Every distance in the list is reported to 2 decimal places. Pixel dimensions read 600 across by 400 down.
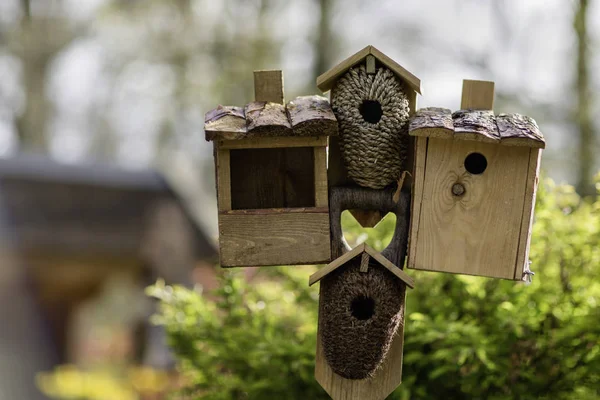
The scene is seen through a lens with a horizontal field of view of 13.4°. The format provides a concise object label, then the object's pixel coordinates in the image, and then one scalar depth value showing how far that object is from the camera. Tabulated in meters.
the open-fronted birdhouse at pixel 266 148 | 3.39
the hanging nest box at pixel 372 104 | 3.42
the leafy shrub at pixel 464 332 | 3.78
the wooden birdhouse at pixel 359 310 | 3.38
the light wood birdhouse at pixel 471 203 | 3.41
